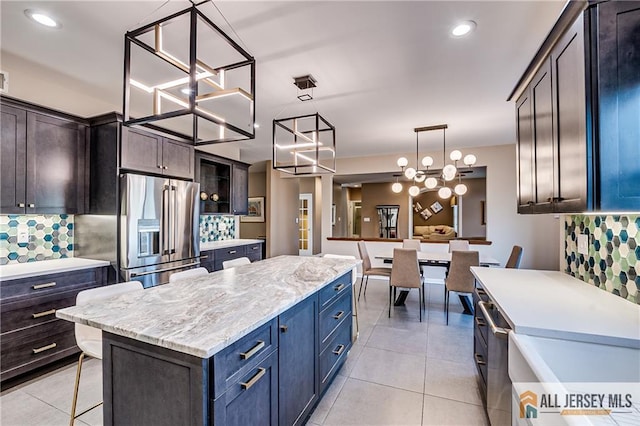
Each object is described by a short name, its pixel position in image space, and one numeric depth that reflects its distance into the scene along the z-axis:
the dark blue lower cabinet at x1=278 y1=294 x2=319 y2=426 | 1.51
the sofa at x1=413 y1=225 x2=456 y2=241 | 9.46
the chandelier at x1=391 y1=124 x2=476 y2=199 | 3.92
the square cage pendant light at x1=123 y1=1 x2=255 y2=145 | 1.47
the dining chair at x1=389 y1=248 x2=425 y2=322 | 3.83
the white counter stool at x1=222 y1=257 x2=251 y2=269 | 2.72
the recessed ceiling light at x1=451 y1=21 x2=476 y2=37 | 2.01
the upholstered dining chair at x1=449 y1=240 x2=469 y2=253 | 4.94
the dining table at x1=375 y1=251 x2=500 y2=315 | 3.95
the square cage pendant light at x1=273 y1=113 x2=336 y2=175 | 2.71
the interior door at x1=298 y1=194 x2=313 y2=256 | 9.18
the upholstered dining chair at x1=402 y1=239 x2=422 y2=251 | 5.31
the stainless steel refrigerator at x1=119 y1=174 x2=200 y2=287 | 2.88
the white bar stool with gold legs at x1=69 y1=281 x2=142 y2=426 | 1.66
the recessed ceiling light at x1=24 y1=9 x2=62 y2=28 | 1.92
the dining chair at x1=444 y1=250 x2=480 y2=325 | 3.57
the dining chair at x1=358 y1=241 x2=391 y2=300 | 4.46
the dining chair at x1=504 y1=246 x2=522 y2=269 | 3.70
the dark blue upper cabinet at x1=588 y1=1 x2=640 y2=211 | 1.12
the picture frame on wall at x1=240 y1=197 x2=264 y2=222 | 8.59
